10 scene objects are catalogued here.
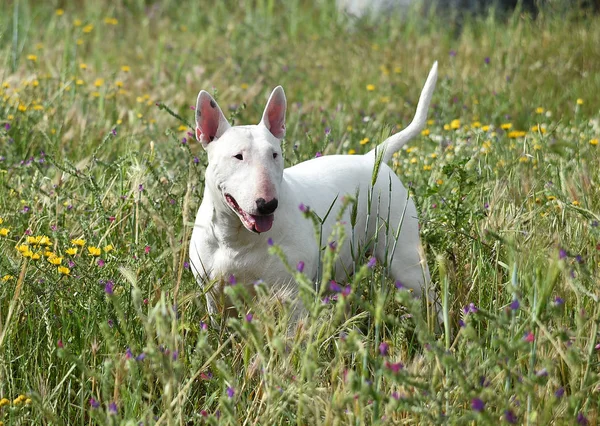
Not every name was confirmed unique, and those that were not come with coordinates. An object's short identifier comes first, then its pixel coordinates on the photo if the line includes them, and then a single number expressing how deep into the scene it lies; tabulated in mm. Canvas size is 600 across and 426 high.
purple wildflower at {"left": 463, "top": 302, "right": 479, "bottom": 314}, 4707
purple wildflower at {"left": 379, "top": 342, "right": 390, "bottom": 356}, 4128
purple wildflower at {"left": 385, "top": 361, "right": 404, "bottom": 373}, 3830
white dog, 5871
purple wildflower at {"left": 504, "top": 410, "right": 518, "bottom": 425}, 3792
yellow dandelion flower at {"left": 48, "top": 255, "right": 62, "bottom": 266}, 6008
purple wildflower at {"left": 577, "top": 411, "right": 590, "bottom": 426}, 4191
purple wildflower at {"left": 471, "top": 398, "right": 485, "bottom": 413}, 3701
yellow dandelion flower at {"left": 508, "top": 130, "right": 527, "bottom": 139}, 10273
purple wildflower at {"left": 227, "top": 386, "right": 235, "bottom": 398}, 4406
